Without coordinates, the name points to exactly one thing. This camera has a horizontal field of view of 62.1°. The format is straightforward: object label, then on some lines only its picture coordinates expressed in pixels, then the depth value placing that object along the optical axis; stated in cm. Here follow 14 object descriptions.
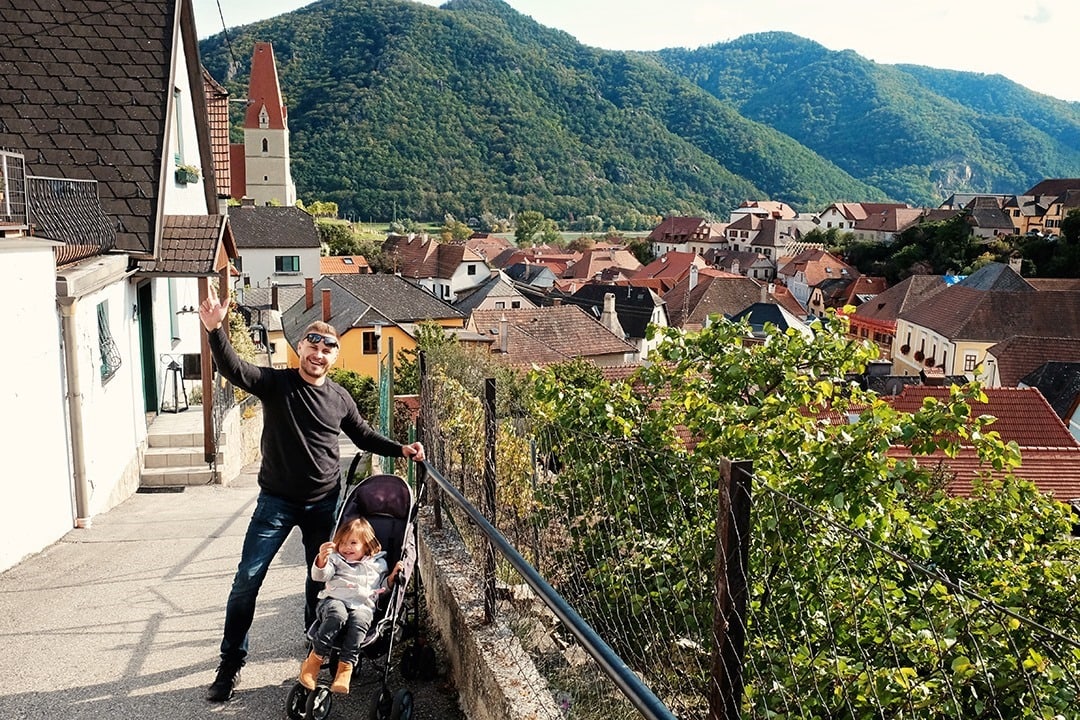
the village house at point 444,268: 8044
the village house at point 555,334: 3784
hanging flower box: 1284
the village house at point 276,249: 5862
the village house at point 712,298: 6391
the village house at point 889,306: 6331
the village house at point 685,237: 12800
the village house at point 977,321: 5112
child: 393
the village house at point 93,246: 696
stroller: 407
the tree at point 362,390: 2755
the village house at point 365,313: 3756
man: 437
